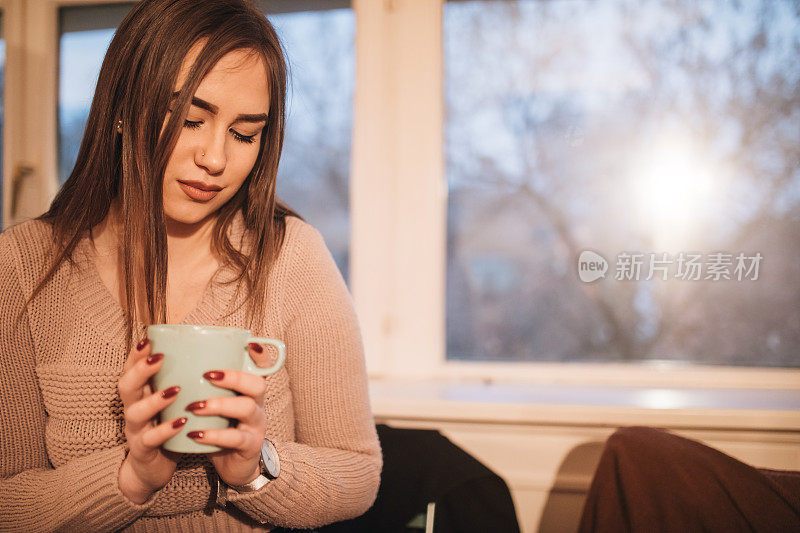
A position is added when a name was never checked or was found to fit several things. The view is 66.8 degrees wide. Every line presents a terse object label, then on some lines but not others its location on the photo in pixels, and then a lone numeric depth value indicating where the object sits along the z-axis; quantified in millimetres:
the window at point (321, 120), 1742
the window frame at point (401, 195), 1671
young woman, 815
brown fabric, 920
